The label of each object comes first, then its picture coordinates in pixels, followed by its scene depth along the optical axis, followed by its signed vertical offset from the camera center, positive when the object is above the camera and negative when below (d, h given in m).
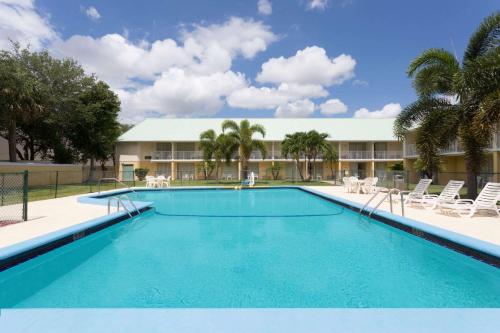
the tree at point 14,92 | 20.84 +5.25
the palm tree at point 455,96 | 11.02 +3.02
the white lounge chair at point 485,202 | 8.32 -0.88
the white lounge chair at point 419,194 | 10.87 -0.92
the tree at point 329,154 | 27.48 +1.39
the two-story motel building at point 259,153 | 33.69 +2.26
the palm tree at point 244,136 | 25.42 +2.75
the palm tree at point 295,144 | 27.03 +2.24
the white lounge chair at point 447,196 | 9.86 -0.87
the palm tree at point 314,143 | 26.95 +2.33
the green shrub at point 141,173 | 31.59 -0.53
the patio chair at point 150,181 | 22.26 -0.96
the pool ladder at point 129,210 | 9.65 -1.37
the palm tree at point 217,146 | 25.31 +1.90
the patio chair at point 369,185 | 16.83 -0.86
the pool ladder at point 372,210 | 8.68 -1.29
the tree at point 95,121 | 28.97 +4.51
